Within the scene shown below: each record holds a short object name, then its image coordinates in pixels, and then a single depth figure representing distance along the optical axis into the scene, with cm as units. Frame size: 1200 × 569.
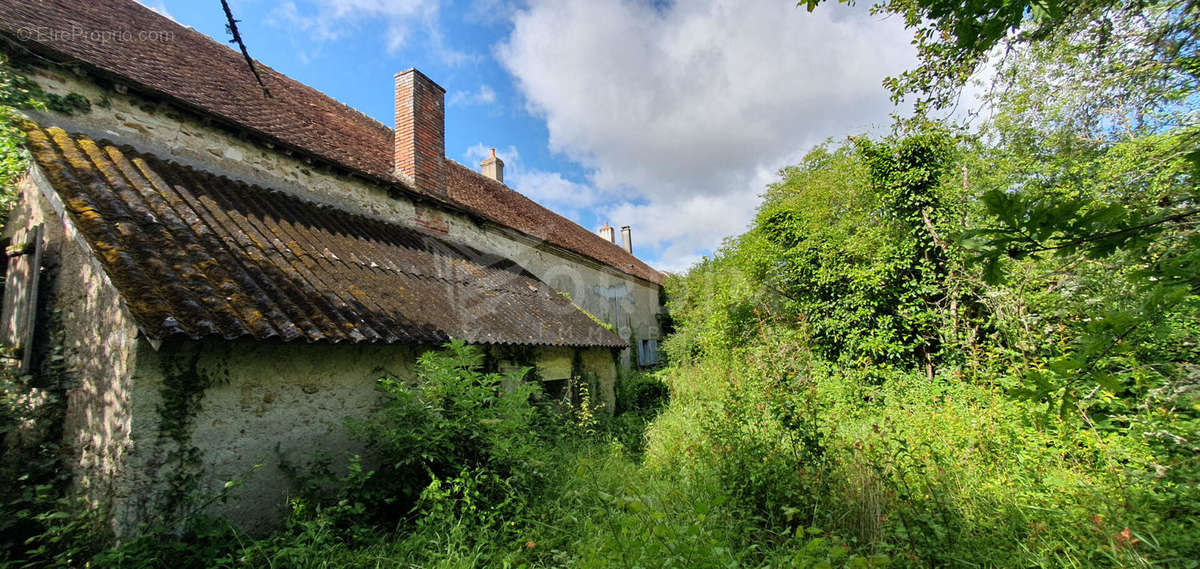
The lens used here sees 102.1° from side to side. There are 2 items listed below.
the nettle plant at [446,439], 461
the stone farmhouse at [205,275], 374
